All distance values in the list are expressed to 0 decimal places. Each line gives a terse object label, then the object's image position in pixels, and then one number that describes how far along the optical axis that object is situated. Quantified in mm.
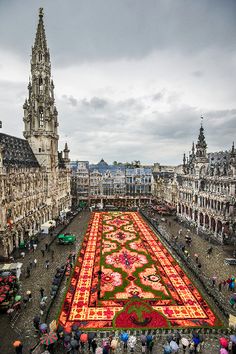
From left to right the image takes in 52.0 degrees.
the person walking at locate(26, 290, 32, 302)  23205
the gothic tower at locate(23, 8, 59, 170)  60000
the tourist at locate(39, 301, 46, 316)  21266
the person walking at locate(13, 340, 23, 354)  15923
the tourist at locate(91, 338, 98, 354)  16875
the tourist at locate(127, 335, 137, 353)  16906
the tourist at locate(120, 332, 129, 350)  17245
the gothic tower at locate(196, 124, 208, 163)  59469
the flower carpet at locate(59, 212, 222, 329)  20719
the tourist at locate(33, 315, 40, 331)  18938
